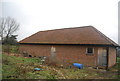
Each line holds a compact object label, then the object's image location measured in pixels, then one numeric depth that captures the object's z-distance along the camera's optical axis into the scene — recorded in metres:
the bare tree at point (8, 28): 33.16
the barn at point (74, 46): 10.25
